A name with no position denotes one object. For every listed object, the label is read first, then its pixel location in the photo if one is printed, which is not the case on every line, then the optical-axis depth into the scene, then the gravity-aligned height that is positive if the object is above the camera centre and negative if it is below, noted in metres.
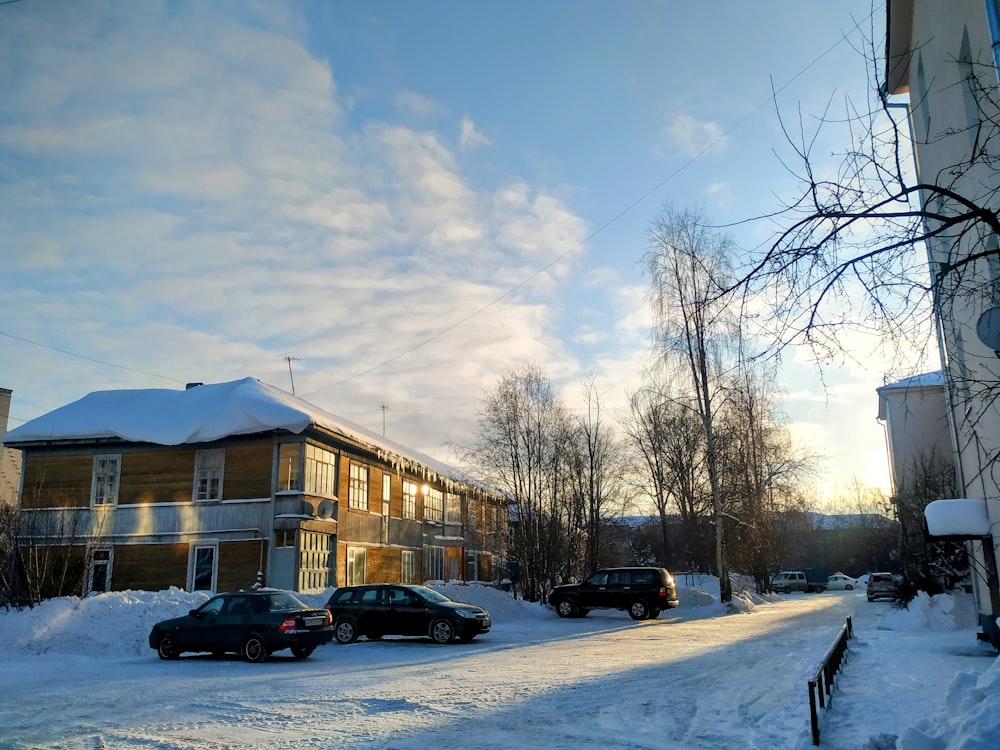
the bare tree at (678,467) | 39.94 +4.38
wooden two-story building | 26.95 +2.34
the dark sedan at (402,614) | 20.38 -1.51
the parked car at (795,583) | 64.31 -2.79
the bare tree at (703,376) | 34.62 +7.28
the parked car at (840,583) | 73.31 -3.23
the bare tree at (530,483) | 35.56 +2.91
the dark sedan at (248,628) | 16.83 -1.47
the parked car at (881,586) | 41.24 -1.98
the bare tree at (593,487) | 38.97 +3.01
